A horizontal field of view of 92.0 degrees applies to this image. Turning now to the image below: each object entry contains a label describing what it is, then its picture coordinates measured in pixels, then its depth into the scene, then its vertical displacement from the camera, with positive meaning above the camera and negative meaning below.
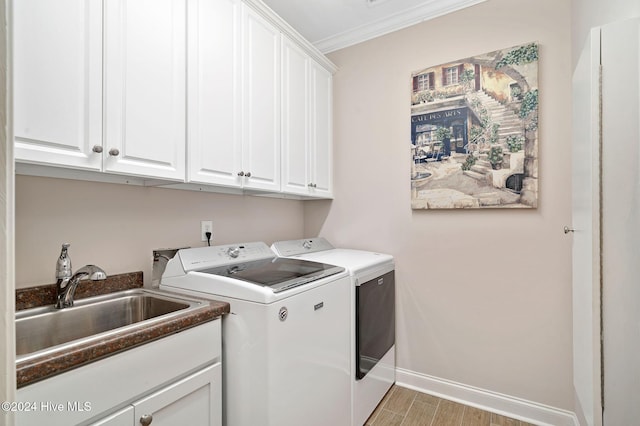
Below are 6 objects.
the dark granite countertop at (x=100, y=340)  0.76 -0.37
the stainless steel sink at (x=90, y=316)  1.10 -0.42
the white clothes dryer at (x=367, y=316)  1.75 -0.64
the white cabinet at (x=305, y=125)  2.06 +0.65
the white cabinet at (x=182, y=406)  0.94 -0.66
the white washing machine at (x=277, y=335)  1.22 -0.53
